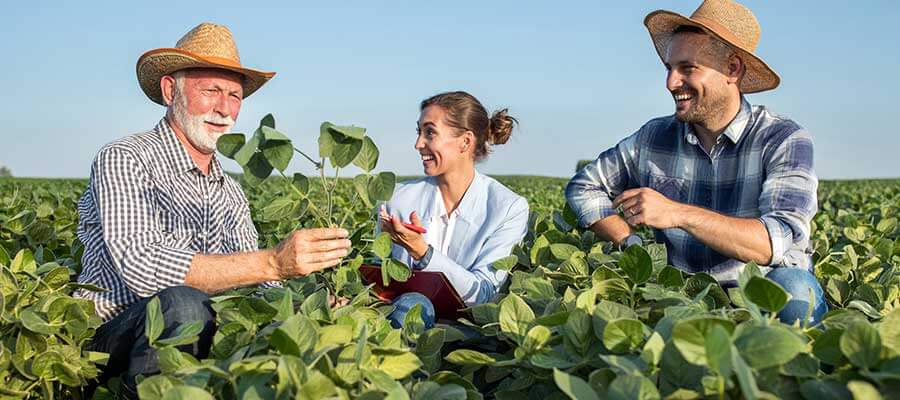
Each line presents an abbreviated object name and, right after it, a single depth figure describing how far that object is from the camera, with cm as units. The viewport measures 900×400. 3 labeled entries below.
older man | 276
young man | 322
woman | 387
